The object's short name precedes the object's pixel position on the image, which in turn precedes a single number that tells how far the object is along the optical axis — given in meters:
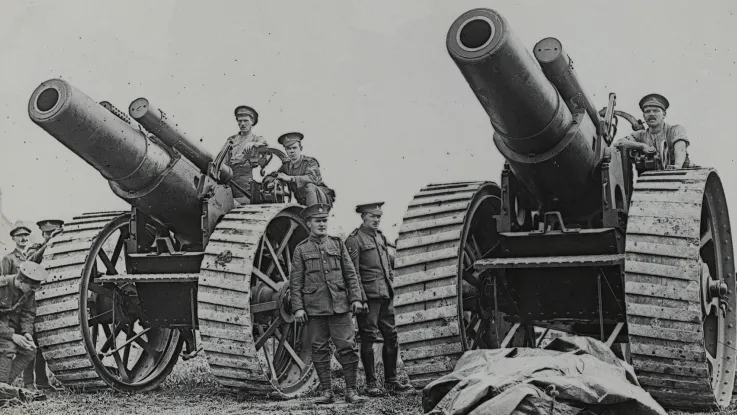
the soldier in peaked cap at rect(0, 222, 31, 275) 9.35
